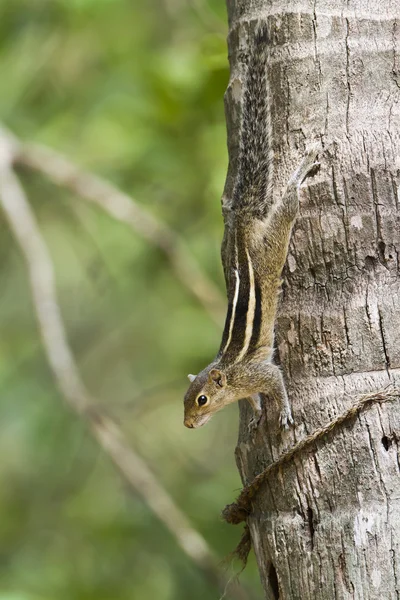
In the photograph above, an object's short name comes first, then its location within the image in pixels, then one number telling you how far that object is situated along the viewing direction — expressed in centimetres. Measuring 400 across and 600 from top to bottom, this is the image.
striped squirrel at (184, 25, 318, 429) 442
